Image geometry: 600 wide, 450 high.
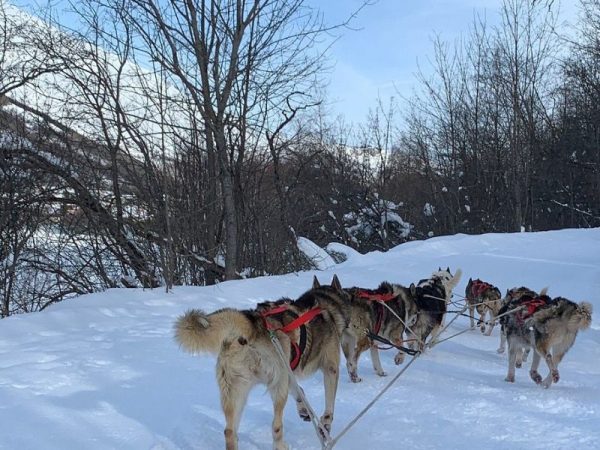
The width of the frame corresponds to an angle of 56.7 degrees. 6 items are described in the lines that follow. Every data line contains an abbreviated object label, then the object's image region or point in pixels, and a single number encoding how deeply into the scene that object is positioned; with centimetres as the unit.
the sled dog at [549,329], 537
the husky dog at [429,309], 709
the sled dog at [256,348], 329
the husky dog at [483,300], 848
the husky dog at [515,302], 629
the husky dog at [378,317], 545
